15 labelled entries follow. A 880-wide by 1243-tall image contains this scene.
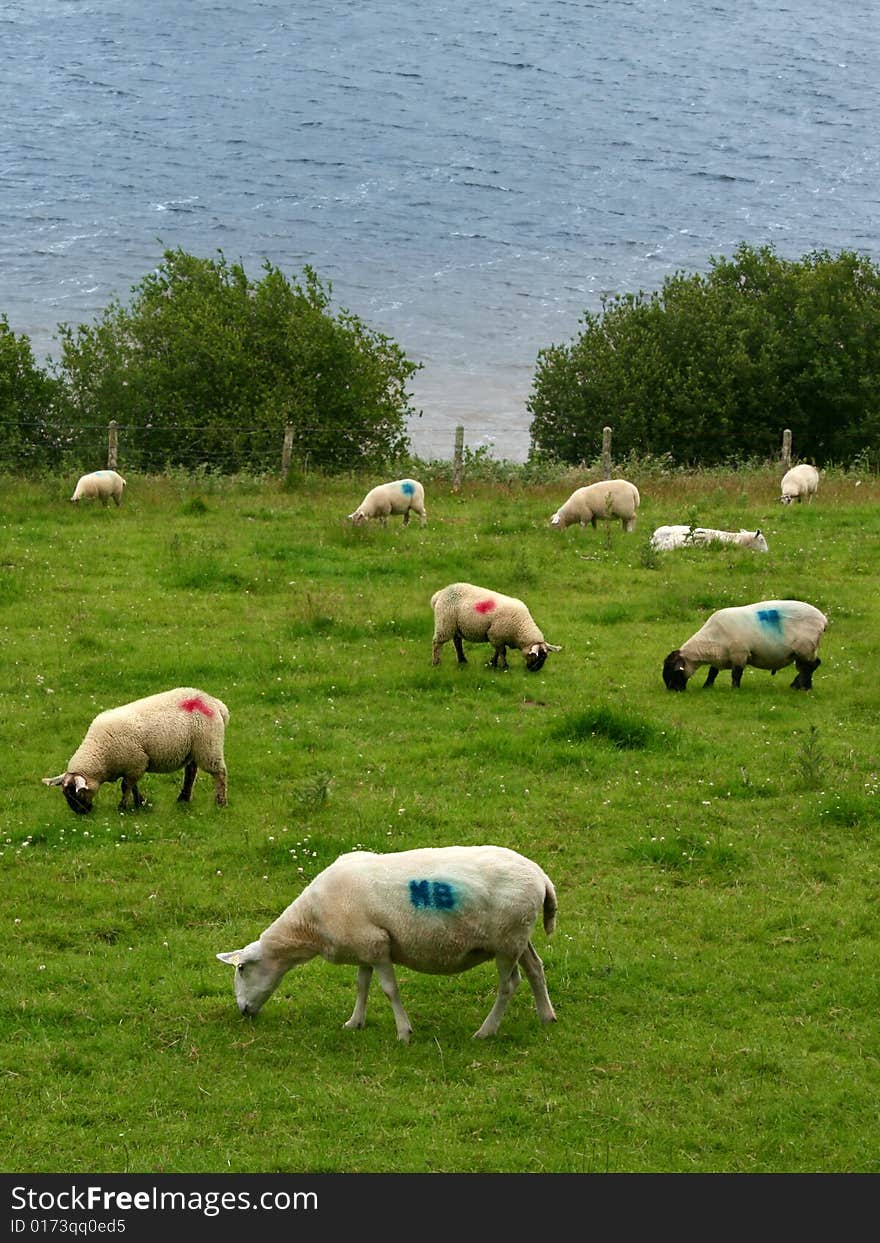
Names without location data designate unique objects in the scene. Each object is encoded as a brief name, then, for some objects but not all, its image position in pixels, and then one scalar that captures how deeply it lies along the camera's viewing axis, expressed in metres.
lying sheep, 24.50
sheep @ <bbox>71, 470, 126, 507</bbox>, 26.80
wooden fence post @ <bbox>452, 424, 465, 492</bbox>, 30.37
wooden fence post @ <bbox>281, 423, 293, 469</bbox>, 30.27
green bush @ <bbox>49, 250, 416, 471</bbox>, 38.97
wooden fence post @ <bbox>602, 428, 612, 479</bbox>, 31.34
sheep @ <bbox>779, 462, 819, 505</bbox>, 29.44
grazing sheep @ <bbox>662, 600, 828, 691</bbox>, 17.56
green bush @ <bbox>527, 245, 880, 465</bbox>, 46.03
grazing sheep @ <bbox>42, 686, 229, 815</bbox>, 13.52
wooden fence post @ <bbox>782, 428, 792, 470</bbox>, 32.47
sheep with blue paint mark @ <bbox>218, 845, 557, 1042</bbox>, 9.41
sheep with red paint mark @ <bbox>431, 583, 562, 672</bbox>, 18.27
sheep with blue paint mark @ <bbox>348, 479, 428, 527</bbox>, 26.02
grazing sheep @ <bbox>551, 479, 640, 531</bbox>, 26.11
